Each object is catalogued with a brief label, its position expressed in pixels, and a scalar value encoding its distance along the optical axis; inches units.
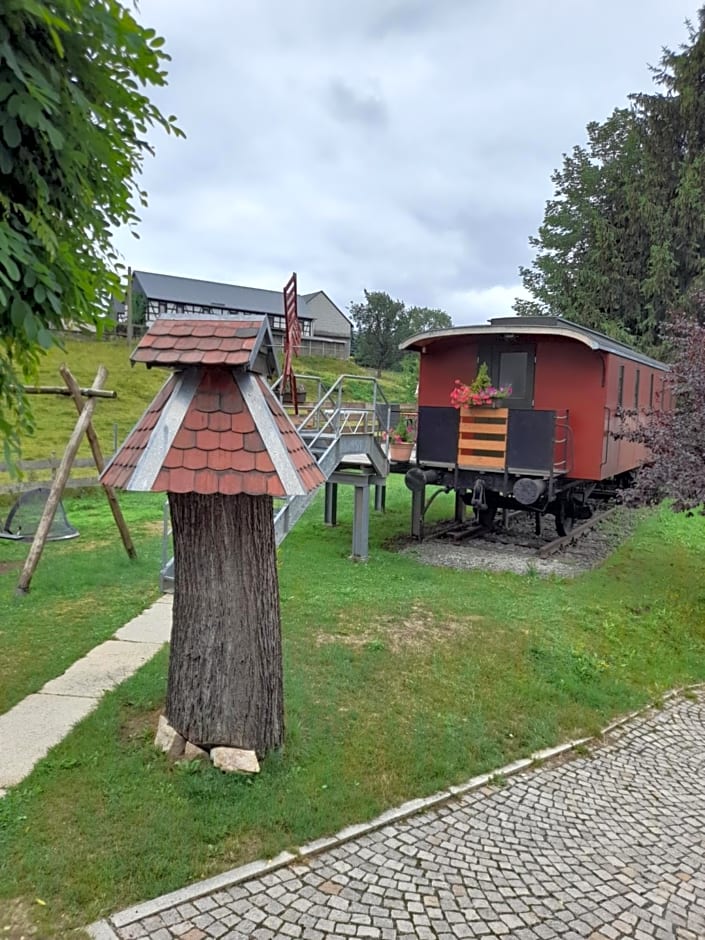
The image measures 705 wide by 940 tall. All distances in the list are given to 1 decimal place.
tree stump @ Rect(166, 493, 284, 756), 152.0
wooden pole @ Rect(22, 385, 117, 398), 308.3
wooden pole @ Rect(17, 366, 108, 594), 284.0
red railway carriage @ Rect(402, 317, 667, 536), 391.9
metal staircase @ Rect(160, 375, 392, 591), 321.7
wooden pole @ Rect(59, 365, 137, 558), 322.2
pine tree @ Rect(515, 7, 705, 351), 925.2
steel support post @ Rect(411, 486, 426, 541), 442.9
